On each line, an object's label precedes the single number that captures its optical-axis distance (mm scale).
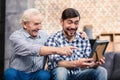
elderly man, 2482
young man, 2479
